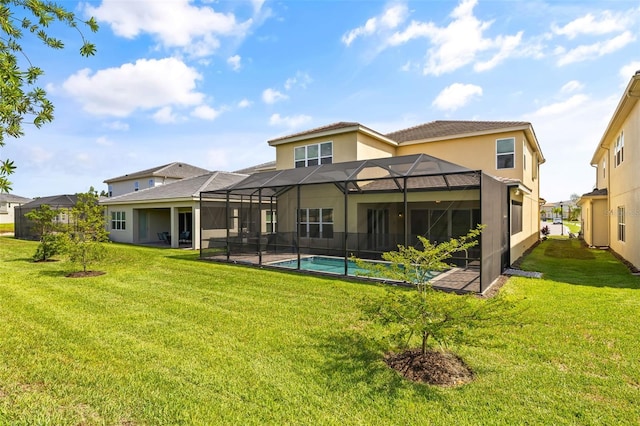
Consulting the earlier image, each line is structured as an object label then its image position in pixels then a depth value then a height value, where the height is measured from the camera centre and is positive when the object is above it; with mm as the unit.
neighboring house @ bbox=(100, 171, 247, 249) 17656 +197
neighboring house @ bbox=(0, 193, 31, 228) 43962 +1093
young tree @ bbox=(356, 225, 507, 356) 3877 -1122
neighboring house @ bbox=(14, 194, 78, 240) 23658 +541
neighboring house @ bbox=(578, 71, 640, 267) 10758 +1031
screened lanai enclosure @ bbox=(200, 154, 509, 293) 9367 -57
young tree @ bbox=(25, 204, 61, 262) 12734 -897
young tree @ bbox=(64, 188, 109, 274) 10367 -512
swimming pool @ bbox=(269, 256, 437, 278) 11039 -1906
